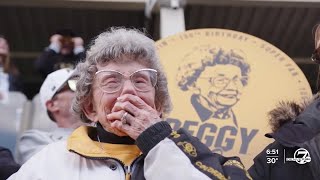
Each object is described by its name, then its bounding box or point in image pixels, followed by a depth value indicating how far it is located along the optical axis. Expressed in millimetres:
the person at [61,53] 4387
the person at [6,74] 4351
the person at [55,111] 3275
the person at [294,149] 2271
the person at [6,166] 2441
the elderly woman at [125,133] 1864
